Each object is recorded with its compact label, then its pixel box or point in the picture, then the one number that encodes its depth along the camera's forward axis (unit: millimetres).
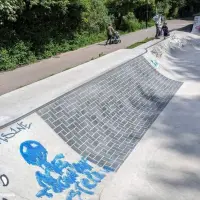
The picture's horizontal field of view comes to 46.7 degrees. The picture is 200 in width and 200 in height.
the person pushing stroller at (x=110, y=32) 13682
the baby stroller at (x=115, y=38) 14070
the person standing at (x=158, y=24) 14987
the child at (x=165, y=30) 15141
